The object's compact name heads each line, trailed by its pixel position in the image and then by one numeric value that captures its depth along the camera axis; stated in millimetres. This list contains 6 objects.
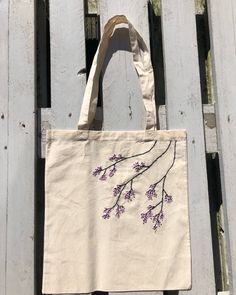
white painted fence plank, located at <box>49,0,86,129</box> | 1129
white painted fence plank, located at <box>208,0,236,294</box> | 1110
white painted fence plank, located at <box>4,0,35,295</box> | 1063
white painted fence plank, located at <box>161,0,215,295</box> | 1092
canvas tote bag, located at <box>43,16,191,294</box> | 1068
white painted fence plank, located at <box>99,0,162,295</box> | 1135
